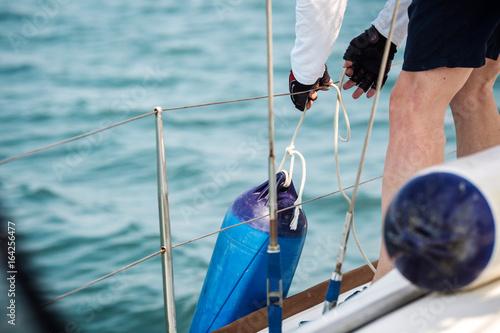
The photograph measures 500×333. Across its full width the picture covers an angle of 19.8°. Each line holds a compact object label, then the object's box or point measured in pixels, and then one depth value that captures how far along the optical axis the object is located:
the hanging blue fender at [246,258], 3.96
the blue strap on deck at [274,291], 3.37
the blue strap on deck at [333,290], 3.37
